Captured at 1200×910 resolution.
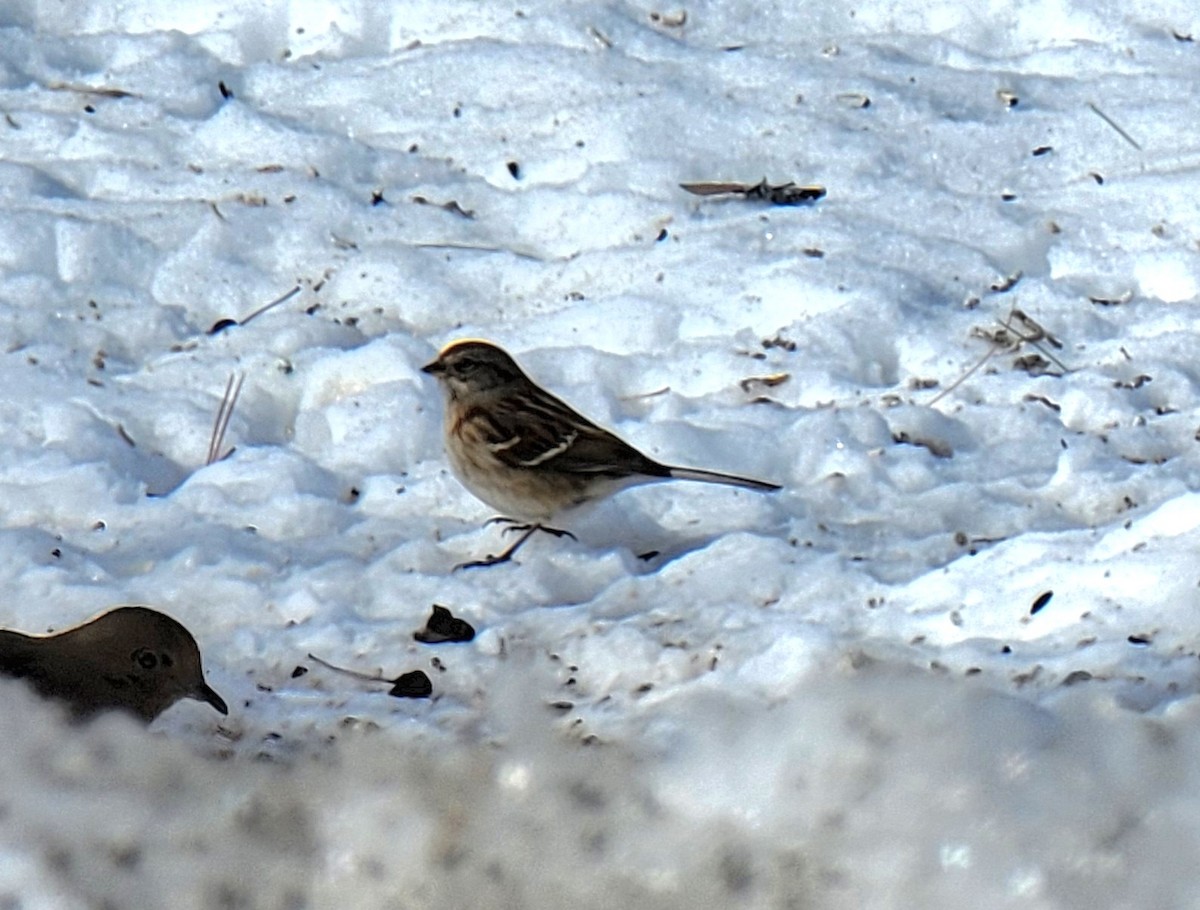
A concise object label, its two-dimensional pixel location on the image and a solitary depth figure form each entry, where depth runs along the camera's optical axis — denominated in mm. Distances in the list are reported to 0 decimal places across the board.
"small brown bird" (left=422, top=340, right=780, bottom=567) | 11008
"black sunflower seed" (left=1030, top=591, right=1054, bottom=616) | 9031
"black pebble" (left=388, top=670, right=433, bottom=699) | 9070
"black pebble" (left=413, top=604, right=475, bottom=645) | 9586
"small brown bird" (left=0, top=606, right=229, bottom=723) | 8383
